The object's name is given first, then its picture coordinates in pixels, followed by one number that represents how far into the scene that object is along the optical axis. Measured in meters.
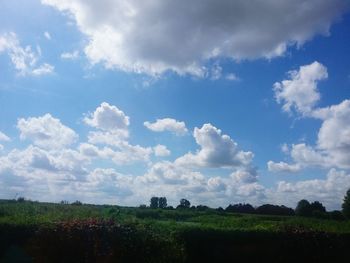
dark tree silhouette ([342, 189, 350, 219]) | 69.56
